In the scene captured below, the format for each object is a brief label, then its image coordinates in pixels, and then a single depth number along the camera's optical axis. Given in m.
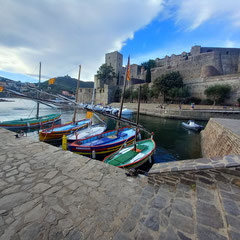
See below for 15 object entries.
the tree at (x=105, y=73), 49.94
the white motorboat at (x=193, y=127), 15.82
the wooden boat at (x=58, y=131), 10.76
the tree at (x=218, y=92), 24.48
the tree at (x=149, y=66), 49.72
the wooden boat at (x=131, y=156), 6.16
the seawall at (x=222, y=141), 4.90
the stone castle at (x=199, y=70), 27.14
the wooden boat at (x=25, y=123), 13.56
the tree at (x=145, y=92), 39.25
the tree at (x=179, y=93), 29.41
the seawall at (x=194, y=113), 21.15
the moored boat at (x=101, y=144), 7.68
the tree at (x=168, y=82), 31.81
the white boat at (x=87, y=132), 9.55
